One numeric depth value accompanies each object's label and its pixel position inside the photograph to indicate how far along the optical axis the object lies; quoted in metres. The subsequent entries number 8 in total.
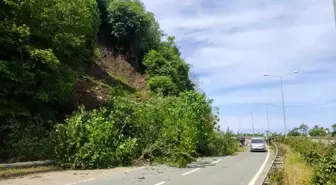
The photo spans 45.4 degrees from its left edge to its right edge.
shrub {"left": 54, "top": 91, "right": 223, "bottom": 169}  21.16
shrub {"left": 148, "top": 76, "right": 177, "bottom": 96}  49.43
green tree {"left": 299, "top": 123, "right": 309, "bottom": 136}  79.12
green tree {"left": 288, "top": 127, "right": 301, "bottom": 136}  72.82
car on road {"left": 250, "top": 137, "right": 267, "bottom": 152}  46.22
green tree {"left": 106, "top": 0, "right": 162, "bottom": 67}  54.75
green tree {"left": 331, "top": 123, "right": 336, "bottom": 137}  56.67
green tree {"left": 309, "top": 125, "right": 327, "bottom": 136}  79.64
